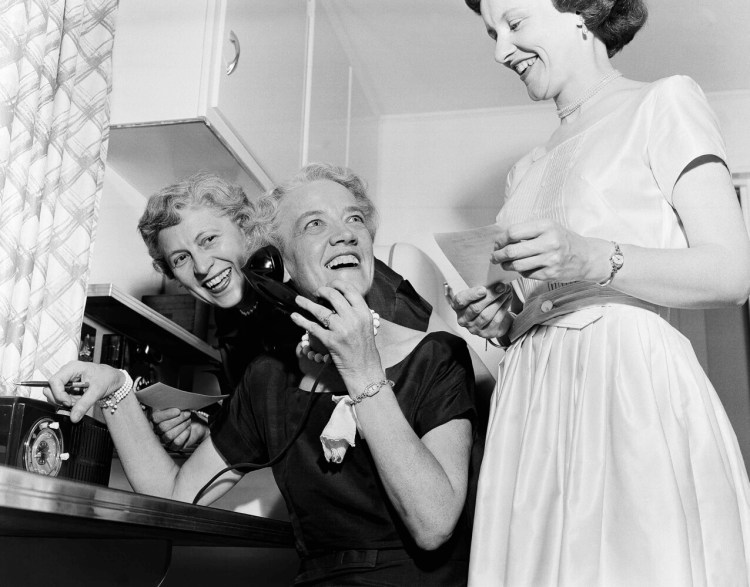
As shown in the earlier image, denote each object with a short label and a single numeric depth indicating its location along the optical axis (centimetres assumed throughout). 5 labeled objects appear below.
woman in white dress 91
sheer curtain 132
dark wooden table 77
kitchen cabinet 186
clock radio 99
